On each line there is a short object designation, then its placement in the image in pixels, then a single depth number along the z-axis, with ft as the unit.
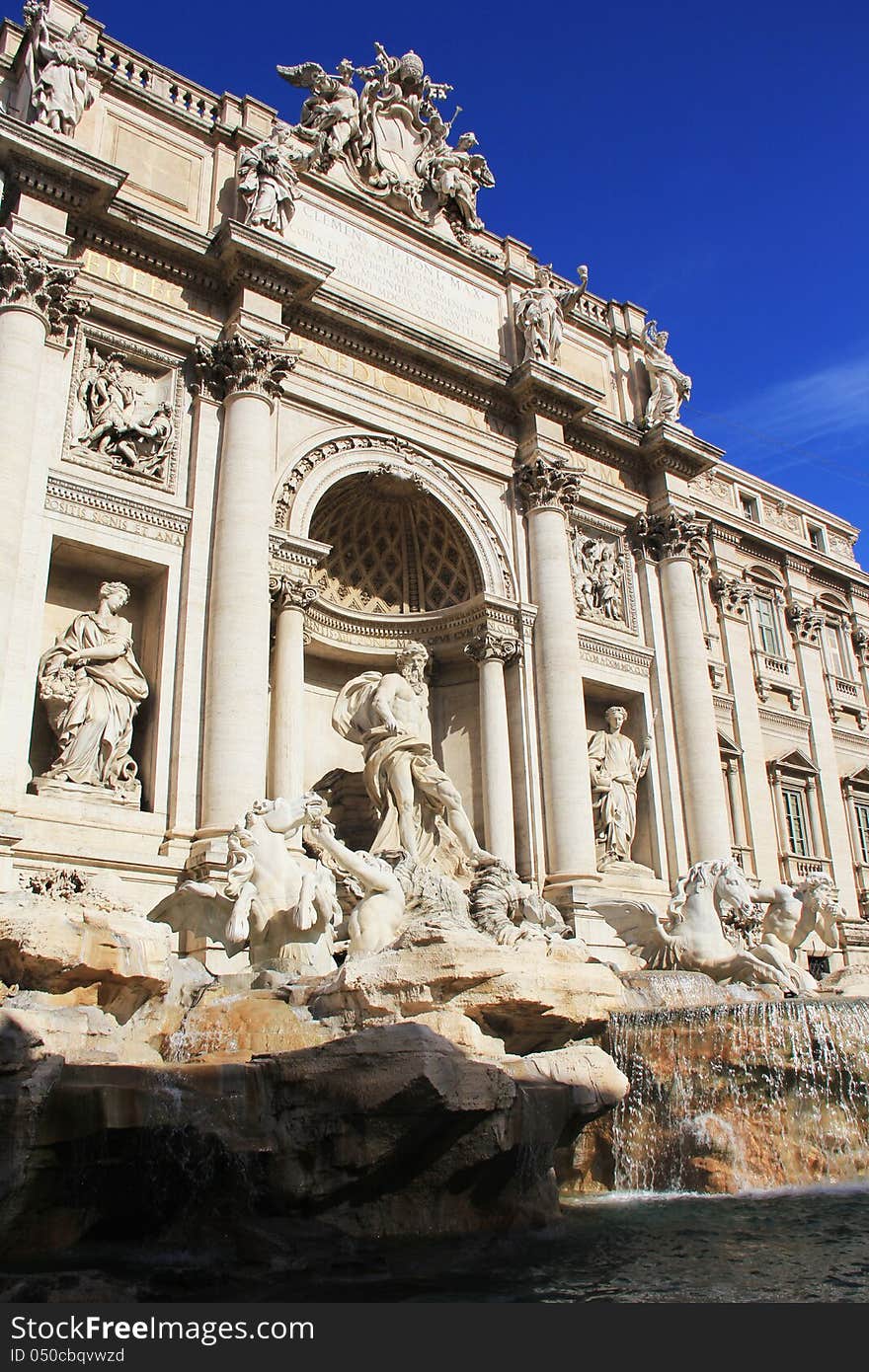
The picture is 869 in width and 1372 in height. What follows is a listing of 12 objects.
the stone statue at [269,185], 57.31
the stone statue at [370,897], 37.42
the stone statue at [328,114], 64.90
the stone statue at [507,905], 49.06
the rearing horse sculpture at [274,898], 36.99
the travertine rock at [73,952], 27.76
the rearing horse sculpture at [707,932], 45.88
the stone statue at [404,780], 53.36
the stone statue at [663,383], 75.20
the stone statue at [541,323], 68.85
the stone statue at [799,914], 50.14
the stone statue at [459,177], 70.85
